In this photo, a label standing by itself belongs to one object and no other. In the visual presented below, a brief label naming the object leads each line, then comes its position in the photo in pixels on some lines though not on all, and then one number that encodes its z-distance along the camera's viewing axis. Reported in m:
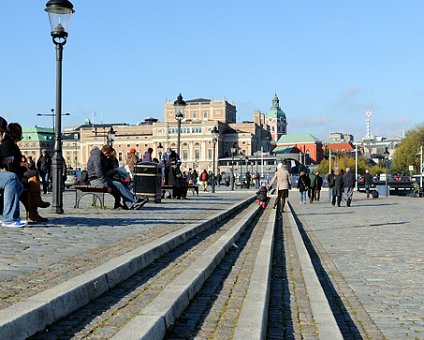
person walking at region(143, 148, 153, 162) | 23.07
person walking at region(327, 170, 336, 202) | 34.06
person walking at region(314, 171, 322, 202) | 35.42
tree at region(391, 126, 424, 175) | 104.69
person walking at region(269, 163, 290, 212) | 22.08
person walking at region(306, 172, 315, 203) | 34.27
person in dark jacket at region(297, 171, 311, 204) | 31.77
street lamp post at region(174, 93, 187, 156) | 25.59
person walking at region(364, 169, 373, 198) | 41.50
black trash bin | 18.00
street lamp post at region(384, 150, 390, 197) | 57.90
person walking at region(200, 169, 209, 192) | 47.53
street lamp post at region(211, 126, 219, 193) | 44.67
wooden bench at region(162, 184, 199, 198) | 22.75
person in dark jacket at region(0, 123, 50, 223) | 9.43
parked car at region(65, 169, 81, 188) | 47.64
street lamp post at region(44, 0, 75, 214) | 13.16
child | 22.98
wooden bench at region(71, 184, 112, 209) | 14.31
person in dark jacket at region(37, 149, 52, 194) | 26.66
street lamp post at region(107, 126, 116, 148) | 46.99
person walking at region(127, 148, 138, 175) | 19.70
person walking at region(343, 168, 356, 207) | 29.71
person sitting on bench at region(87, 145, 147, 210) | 14.30
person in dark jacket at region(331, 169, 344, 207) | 29.20
